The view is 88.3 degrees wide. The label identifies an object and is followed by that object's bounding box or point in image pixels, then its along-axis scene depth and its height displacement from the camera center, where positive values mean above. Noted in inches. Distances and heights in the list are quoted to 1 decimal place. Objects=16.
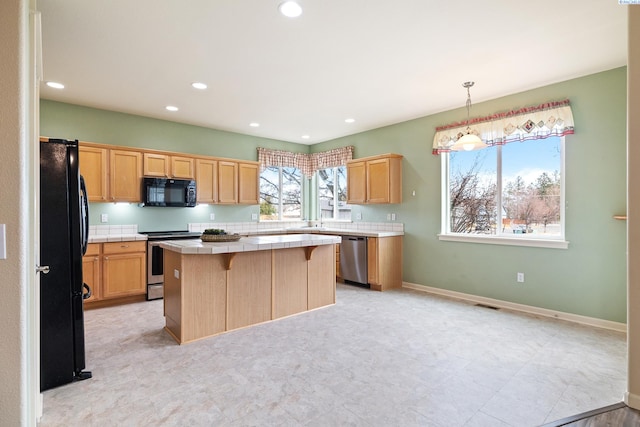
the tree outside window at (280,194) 264.4 +16.0
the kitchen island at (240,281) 122.0 -28.6
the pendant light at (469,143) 140.8 +29.2
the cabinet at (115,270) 163.8 -28.5
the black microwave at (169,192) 190.4 +13.2
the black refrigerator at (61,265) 90.7 -14.2
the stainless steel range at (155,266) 180.2 -28.4
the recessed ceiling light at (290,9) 93.3 +59.1
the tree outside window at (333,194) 264.1 +15.2
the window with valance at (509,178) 151.6 +17.0
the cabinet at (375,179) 210.4 +21.9
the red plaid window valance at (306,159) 253.0 +43.4
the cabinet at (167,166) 192.7 +29.2
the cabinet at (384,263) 199.8 -31.5
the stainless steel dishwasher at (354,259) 206.5 -30.4
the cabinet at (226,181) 214.8 +22.1
